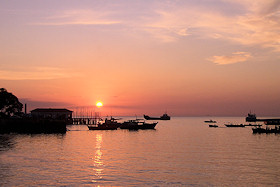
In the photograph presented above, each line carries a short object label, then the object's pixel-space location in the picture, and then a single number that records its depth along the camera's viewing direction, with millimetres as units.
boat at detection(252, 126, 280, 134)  118375
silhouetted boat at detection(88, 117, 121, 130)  135375
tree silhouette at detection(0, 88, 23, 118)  113875
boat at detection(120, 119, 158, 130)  139125
